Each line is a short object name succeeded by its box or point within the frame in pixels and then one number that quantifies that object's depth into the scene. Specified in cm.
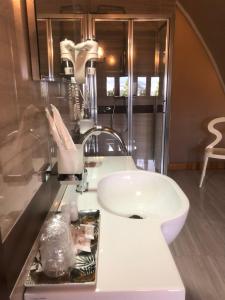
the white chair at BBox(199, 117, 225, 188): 309
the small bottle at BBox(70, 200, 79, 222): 80
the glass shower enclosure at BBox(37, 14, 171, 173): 270
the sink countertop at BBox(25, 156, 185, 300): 54
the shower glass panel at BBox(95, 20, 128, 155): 284
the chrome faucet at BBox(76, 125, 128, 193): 101
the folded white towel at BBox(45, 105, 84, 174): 76
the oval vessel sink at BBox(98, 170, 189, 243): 110
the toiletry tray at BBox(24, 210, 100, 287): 55
